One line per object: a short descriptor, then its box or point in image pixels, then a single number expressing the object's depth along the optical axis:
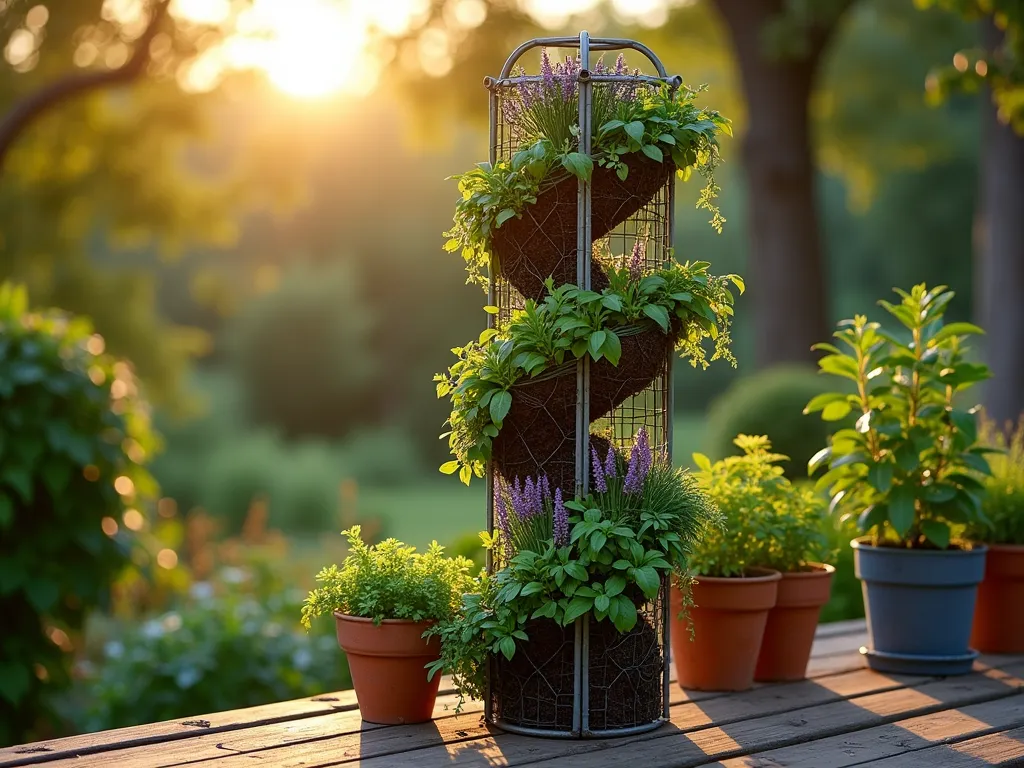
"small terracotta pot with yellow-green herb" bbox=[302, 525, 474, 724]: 3.14
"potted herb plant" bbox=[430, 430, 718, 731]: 3.00
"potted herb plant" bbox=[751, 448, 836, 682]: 3.71
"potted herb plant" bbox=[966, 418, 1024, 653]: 4.17
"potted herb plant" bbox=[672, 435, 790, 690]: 3.52
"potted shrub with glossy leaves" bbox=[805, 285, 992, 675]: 3.81
